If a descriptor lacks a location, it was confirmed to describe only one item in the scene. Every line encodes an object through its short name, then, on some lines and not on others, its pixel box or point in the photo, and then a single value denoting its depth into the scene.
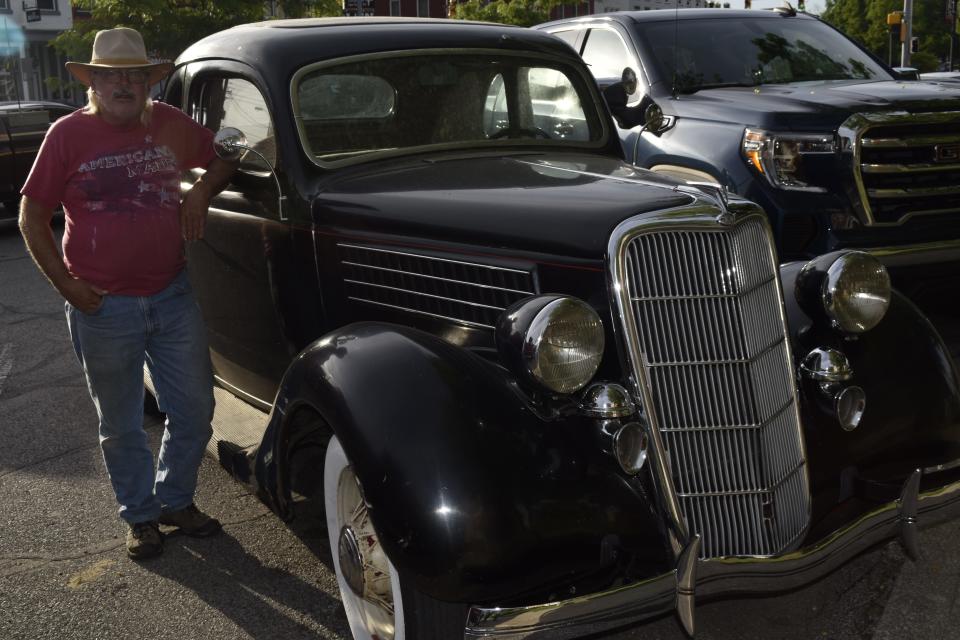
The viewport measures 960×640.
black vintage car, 2.66
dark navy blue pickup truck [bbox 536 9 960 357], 6.00
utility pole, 28.75
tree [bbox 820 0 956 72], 54.84
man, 3.70
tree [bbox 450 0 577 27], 29.00
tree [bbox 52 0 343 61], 24.45
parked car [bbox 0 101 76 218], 13.20
